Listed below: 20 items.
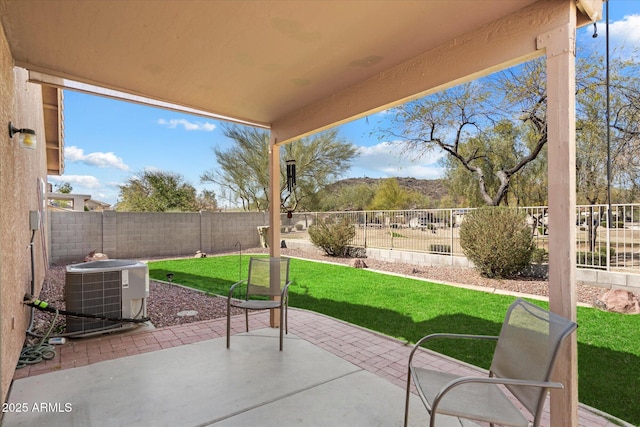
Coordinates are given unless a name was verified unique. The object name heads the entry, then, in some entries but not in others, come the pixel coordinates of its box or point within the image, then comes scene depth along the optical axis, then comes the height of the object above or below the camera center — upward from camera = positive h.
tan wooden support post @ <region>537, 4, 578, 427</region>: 1.68 +0.06
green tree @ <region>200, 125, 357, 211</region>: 17.19 +2.52
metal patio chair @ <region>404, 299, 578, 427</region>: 1.51 -0.86
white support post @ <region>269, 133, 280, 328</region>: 4.25 +0.09
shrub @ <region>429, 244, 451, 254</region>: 8.32 -0.99
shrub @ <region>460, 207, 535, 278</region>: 6.41 -0.64
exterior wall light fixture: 2.74 +0.63
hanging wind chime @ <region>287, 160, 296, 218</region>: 4.90 +0.58
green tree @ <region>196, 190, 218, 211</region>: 21.34 +0.69
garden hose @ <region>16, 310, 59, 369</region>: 3.06 -1.36
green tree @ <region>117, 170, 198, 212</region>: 19.27 +1.19
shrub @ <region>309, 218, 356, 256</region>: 10.34 -0.77
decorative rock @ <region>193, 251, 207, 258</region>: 10.95 -1.43
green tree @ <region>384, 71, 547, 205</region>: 9.73 +2.56
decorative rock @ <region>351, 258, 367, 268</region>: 8.65 -1.41
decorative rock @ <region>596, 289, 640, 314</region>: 4.61 -1.33
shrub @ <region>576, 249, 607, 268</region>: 5.92 -0.93
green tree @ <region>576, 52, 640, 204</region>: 7.44 +2.03
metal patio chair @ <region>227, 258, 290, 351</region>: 3.98 -0.79
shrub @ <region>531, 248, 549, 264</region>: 6.69 -0.96
